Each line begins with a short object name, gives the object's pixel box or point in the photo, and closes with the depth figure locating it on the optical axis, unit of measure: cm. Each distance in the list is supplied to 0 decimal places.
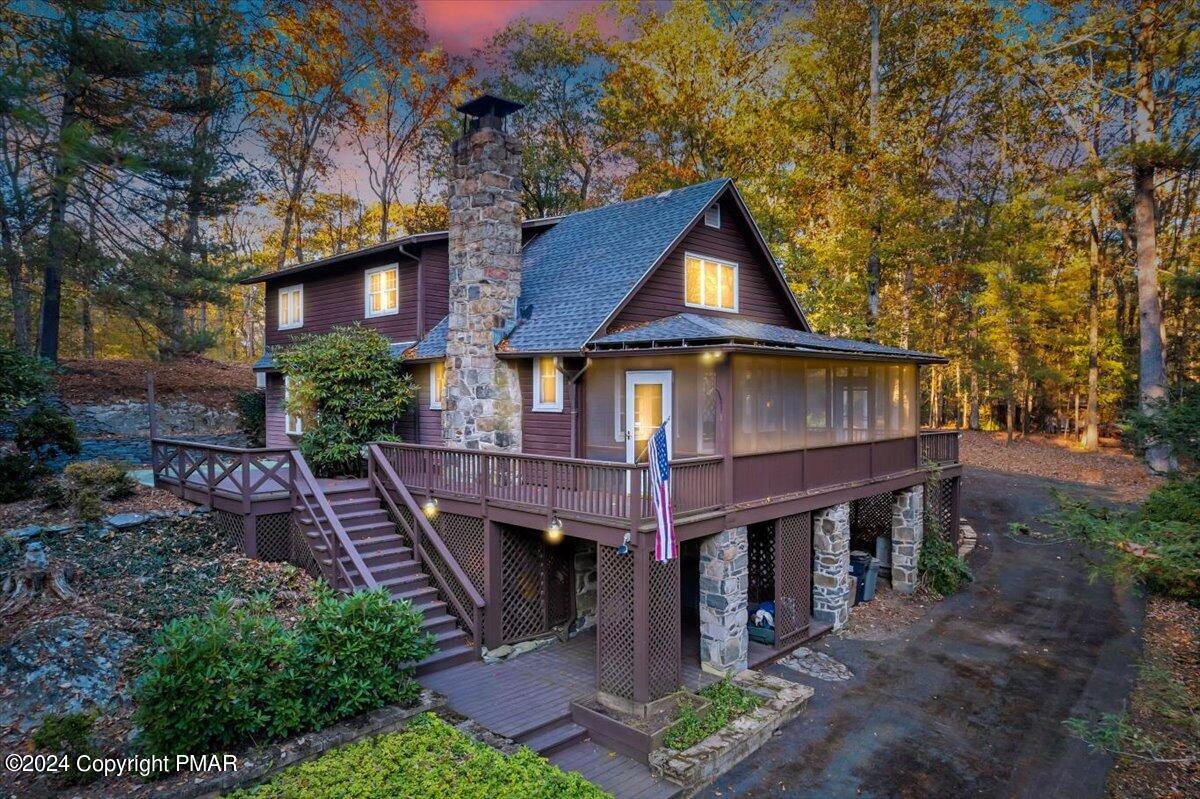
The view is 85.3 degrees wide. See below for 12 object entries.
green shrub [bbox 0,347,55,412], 1209
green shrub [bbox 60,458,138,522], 1188
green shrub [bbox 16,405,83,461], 1363
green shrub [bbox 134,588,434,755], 686
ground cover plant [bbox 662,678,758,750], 870
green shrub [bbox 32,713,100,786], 667
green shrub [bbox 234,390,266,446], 2200
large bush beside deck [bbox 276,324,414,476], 1493
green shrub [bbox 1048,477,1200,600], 653
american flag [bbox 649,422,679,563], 887
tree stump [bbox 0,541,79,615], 930
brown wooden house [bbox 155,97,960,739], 1042
